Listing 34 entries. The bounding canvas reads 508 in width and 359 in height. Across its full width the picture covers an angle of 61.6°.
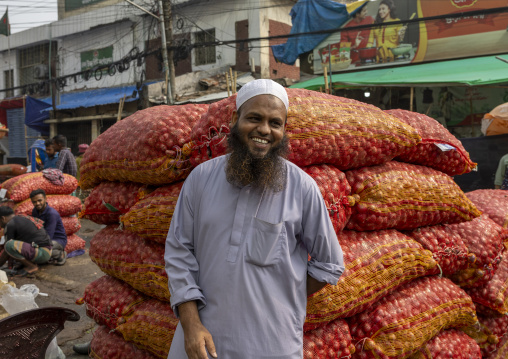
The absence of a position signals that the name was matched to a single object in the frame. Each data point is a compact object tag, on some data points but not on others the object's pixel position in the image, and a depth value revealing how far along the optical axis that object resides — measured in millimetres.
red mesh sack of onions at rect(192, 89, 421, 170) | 2275
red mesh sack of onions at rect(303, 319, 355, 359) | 2127
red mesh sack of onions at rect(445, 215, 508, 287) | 2943
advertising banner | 10227
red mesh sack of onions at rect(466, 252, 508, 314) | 3016
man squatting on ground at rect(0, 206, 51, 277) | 5918
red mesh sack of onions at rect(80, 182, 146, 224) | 2736
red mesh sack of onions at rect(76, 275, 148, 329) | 2580
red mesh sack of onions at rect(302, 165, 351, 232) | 2291
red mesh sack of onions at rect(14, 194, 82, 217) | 6422
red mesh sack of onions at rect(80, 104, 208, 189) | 2387
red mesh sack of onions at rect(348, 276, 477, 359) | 2359
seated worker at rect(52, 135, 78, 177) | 7332
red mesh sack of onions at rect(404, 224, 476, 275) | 2818
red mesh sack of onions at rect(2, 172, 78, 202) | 6344
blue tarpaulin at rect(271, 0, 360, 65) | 12337
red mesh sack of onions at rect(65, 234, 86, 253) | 7095
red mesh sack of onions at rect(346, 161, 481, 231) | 2553
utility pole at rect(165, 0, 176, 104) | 12422
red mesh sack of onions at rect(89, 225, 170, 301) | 2348
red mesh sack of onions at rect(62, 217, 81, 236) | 7071
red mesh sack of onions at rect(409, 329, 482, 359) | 2580
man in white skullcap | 1578
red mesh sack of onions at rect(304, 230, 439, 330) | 2135
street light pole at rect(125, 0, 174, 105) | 12547
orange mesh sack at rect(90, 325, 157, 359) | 2531
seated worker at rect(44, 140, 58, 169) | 7410
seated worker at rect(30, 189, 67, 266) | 6137
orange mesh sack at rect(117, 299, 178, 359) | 2217
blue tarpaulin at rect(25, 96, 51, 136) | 18266
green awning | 8477
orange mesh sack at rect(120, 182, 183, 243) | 2303
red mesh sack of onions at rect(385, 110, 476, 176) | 2958
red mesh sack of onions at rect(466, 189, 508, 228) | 3443
